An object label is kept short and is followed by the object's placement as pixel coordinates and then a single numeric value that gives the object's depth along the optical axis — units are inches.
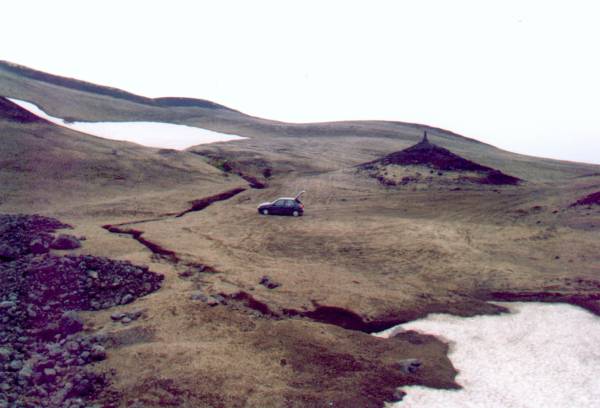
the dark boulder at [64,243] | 778.2
